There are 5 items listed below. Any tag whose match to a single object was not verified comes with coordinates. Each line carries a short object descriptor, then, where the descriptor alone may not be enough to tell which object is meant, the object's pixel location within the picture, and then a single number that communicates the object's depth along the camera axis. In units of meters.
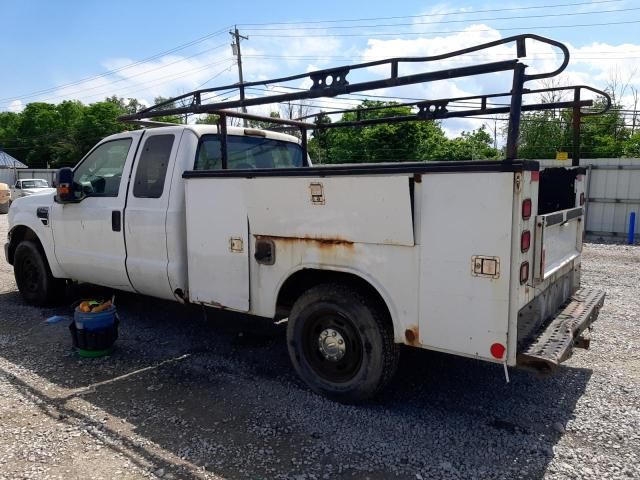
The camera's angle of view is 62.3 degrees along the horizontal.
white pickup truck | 3.21
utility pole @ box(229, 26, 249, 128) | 32.84
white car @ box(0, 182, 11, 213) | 24.34
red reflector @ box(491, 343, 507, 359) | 3.20
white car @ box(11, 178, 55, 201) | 27.59
